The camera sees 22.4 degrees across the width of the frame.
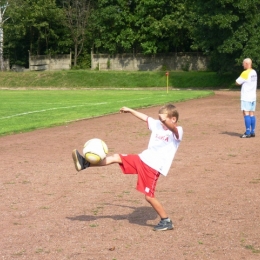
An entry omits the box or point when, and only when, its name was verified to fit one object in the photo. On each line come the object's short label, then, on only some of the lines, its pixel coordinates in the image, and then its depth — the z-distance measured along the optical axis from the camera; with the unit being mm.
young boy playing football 7637
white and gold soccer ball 7516
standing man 16672
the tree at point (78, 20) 74438
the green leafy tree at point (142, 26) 66000
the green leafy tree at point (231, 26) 45094
